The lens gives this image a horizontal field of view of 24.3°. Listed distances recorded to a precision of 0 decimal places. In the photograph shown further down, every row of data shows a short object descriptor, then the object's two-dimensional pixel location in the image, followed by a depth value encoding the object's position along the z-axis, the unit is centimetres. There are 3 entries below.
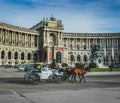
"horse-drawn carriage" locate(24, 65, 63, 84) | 2870
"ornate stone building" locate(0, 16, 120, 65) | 13138
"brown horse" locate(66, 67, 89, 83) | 3209
